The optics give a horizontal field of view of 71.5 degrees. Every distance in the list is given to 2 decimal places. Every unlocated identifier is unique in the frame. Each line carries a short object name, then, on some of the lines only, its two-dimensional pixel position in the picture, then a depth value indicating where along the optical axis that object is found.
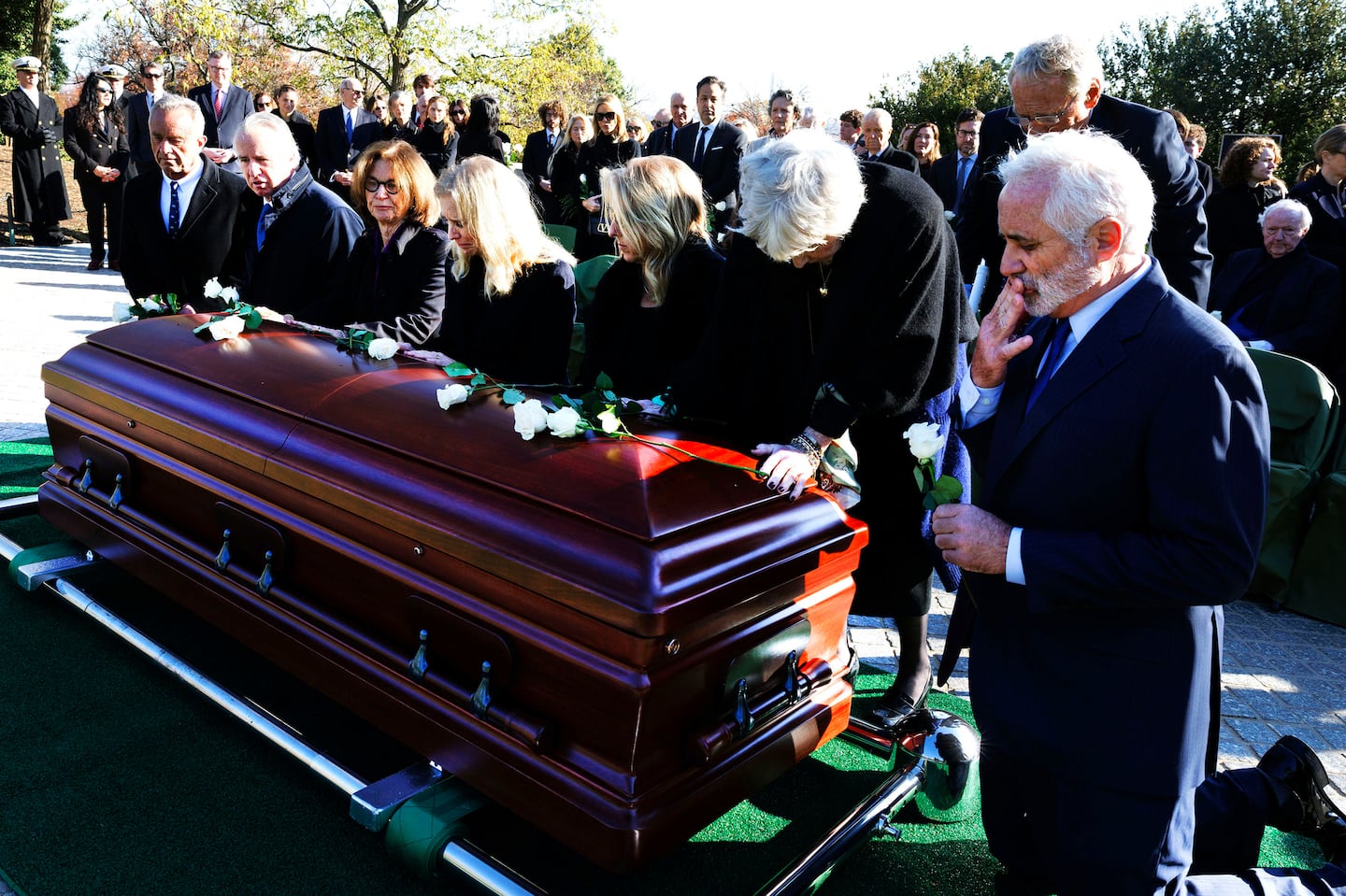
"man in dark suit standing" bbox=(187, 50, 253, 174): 9.34
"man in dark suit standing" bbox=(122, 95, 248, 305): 4.30
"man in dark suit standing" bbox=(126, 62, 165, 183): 9.69
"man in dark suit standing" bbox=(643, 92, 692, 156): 8.14
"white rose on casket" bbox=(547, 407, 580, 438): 2.25
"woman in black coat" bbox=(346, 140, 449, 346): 3.68
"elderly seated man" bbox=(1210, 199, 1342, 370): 5.11
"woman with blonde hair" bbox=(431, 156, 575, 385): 3.35
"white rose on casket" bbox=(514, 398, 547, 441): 2.25
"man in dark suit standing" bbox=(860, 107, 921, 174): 7.89
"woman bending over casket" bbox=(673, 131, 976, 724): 2.31
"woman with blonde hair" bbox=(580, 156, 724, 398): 3.08
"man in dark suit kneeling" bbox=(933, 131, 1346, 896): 1.61
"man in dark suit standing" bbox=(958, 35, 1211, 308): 3.13
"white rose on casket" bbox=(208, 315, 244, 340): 3.11
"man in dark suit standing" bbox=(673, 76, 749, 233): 7.62
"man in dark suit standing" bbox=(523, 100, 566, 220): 9.59
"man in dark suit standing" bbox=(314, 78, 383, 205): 10.03
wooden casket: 1.89
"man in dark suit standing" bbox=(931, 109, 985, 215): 8.37
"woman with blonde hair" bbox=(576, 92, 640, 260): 8.17
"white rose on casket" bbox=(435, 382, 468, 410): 2.46
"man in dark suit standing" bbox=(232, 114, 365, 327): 3.95
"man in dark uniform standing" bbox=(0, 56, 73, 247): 12.18
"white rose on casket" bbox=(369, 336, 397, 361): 2.96
